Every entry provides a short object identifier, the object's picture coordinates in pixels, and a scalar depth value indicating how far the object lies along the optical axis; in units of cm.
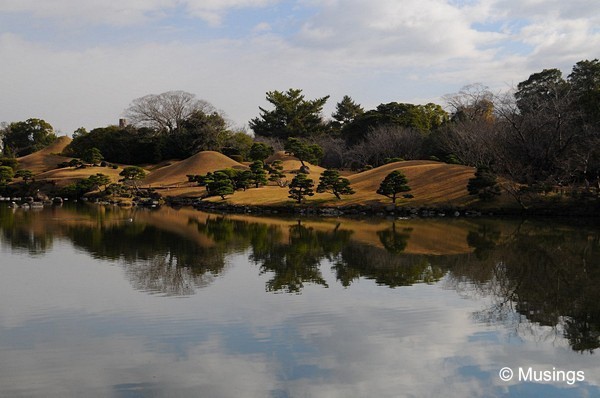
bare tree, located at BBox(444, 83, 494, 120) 4456
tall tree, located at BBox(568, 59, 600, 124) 2994
